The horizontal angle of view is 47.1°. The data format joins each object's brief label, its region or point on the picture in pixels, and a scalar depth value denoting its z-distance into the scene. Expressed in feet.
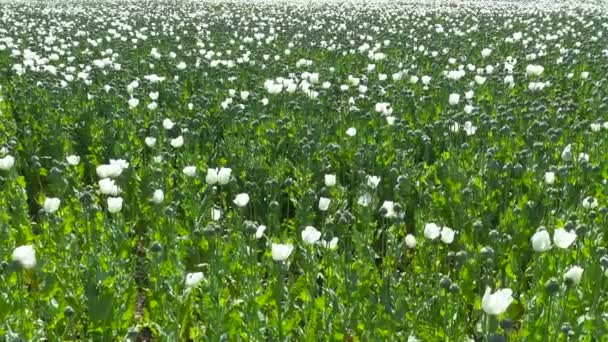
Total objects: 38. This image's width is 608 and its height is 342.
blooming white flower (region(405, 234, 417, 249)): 12.92
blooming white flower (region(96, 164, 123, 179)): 15.96
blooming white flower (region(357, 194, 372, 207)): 16.06
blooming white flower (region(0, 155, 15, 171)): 17.39
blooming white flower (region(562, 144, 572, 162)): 17.54
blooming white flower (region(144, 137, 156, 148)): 19.89
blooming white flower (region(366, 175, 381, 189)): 16.46
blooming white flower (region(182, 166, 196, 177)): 17.47
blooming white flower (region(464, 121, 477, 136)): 21.40
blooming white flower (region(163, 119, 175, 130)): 21.89
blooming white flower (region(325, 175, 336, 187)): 16.66
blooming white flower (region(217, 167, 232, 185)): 16.26
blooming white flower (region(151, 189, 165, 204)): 15.39
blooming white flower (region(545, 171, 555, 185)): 16.52
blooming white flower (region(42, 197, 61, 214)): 14.70
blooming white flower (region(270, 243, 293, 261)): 11.92
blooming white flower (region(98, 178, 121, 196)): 15.11
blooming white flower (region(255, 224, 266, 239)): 13.97
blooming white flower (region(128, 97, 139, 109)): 26.04
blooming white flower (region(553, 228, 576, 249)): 11.66
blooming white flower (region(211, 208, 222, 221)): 14.87
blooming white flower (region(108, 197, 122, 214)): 14.90
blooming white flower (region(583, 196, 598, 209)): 14.69
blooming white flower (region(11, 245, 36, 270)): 11.45
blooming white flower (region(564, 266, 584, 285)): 10.35
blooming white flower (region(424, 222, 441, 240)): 12.85
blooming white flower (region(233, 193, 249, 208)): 14.64
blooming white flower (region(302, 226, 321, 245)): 12.92
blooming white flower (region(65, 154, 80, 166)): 18.82
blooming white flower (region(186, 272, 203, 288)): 11.71
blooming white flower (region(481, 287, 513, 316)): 9.50
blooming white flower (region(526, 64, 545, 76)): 29.32
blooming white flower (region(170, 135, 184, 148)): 19.72
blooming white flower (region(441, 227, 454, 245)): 13.04
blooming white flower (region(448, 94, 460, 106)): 24.84
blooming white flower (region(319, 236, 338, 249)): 13.41
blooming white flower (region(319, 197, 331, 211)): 15.02
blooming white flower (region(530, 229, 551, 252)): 11.74
